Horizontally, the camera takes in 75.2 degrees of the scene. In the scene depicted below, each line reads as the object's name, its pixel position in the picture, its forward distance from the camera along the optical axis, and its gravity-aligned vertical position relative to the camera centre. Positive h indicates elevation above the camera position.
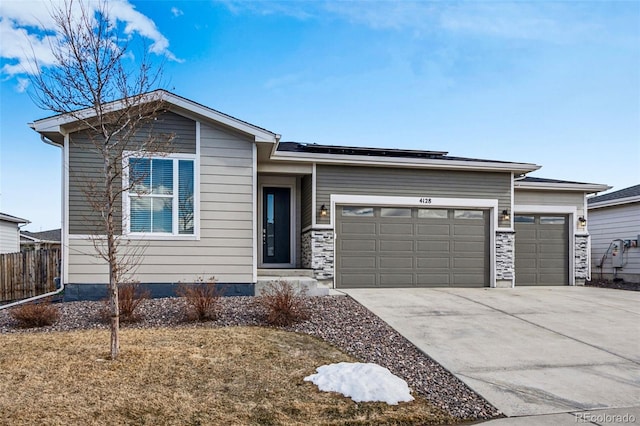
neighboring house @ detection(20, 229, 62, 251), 23.73 -0.90
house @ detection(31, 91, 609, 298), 8.46 +0.29
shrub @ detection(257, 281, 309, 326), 6.67 -1.35
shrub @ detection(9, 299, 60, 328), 6.61 -1.42
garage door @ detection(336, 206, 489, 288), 10.81 -0.55
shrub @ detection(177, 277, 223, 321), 6.88 -1.32
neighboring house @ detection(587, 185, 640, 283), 14.16 -0.28
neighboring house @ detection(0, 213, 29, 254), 18.19 -0.26
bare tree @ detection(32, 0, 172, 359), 4.96 +1.98
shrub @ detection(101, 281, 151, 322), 6.82 -1.30
